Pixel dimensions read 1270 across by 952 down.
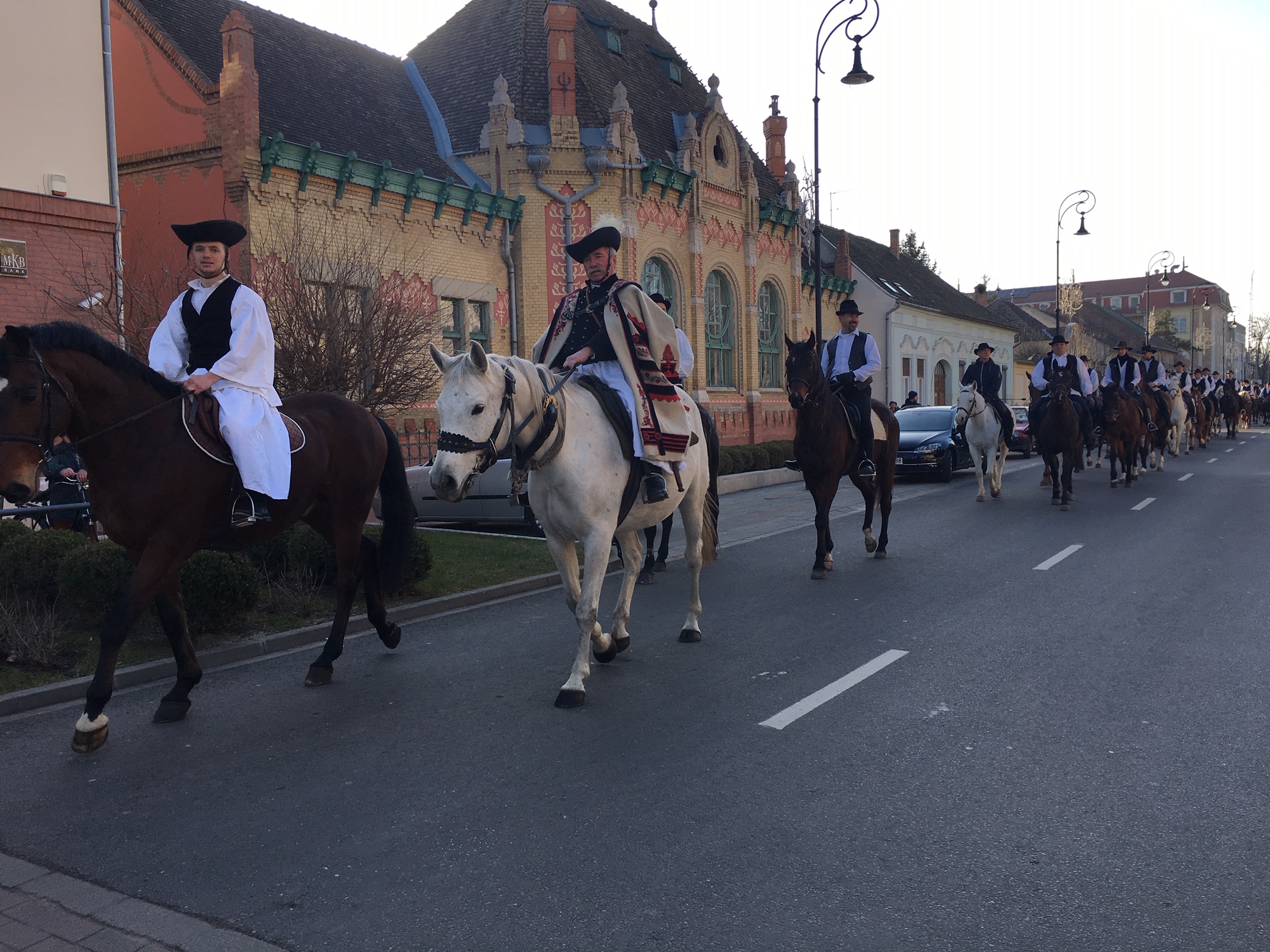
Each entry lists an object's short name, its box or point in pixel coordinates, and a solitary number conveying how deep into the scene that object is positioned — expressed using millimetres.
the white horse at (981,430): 17375
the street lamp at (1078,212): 35219
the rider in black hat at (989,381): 17562
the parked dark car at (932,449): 21328
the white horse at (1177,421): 27172
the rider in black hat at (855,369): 11344
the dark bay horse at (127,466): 5047
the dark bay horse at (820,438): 10164
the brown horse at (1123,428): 18594
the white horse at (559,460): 5277
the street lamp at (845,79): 19906
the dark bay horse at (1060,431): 16109
